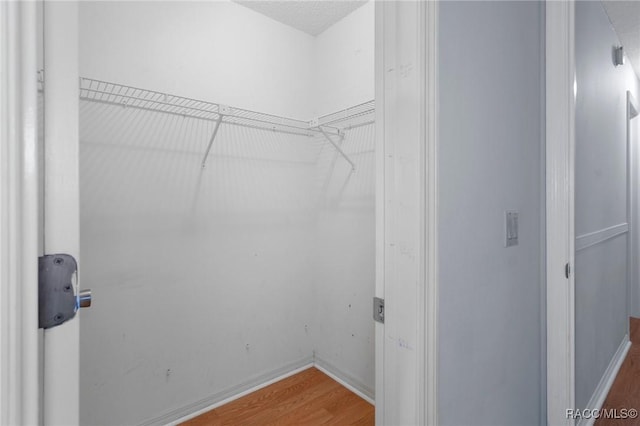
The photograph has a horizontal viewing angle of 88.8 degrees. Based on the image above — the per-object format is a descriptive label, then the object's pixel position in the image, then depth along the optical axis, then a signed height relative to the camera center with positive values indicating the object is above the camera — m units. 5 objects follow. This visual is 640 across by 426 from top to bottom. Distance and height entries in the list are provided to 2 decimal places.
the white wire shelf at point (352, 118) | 1.85 +0.58
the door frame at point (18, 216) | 0.37 +0.00
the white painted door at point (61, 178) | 0.41 +0.04
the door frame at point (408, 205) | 0.77 +0.02
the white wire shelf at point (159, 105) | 1.55 +0.57
